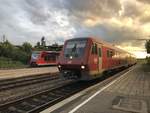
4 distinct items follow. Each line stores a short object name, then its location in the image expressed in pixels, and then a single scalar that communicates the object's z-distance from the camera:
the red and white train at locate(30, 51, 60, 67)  18.73
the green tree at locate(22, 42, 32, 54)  28.83
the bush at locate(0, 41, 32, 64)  24.72
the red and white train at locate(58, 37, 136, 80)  6.68
